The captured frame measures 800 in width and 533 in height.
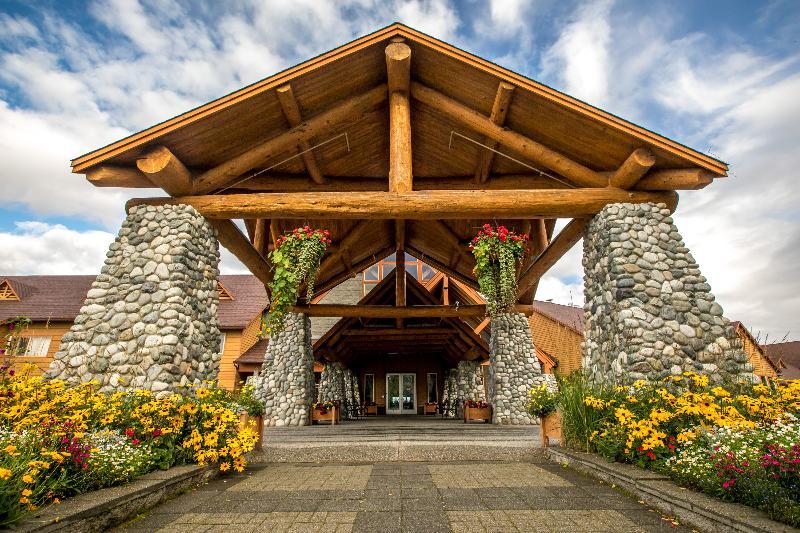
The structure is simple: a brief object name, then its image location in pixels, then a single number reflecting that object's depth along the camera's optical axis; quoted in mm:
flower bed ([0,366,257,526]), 2682
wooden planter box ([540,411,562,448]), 6031
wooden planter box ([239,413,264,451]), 5461
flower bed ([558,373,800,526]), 2623
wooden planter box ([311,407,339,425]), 12287
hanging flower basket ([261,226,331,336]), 6246
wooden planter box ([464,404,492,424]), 12430
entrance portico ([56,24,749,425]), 5246
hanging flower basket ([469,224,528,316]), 6488
